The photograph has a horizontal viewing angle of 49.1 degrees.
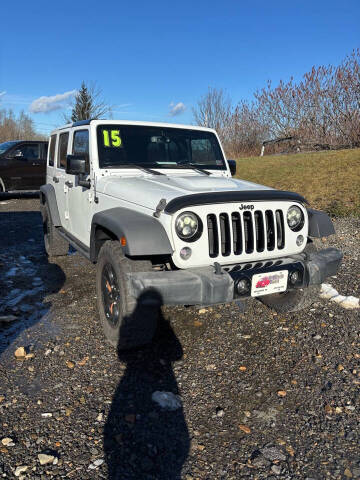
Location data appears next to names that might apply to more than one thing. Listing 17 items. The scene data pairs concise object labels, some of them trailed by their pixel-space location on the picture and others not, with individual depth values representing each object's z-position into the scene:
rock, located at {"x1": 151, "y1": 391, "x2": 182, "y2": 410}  2.62
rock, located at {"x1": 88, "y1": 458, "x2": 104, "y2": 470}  2.09
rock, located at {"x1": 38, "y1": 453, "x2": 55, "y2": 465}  2.11
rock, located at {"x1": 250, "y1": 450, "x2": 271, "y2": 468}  2.13
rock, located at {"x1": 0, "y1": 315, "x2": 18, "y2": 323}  3.87
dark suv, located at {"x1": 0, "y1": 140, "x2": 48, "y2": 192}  11.36
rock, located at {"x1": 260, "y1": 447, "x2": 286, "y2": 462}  2.18
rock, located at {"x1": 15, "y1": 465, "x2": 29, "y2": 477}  2.03
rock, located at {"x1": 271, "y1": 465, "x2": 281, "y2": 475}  2.08
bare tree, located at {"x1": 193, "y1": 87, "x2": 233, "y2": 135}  28.53
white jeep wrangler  2.85
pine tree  34.99
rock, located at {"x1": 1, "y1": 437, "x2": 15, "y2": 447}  2.23
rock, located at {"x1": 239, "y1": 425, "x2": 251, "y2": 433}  2.40
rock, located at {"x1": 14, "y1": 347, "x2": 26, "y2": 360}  3.21
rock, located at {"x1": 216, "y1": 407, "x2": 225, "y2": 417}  2.54
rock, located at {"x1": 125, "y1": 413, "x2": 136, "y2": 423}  2.47
